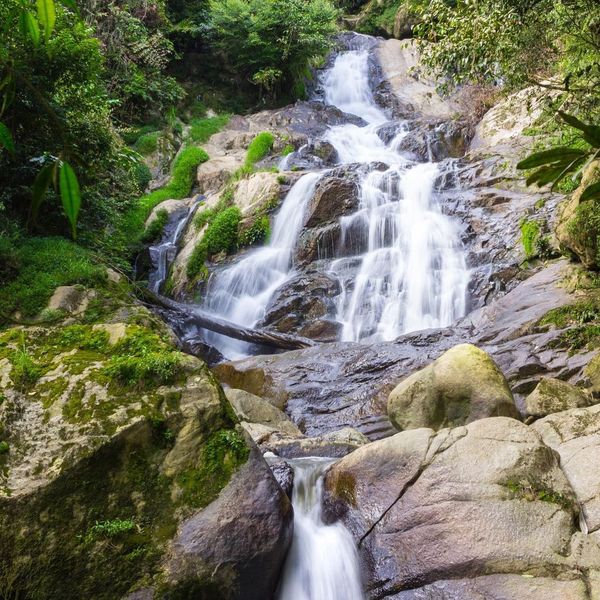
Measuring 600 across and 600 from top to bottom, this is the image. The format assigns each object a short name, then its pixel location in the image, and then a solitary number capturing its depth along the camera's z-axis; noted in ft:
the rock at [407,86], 69.10
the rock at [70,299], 23.95
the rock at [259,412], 21.31
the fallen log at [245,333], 30.99
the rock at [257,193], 45.68
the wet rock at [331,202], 41.98
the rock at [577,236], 24.04
